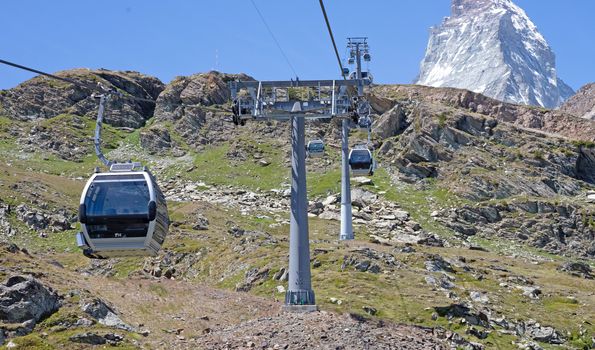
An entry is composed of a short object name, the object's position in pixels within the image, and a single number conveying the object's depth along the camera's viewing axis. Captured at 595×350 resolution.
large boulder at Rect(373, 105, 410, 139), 149.00
